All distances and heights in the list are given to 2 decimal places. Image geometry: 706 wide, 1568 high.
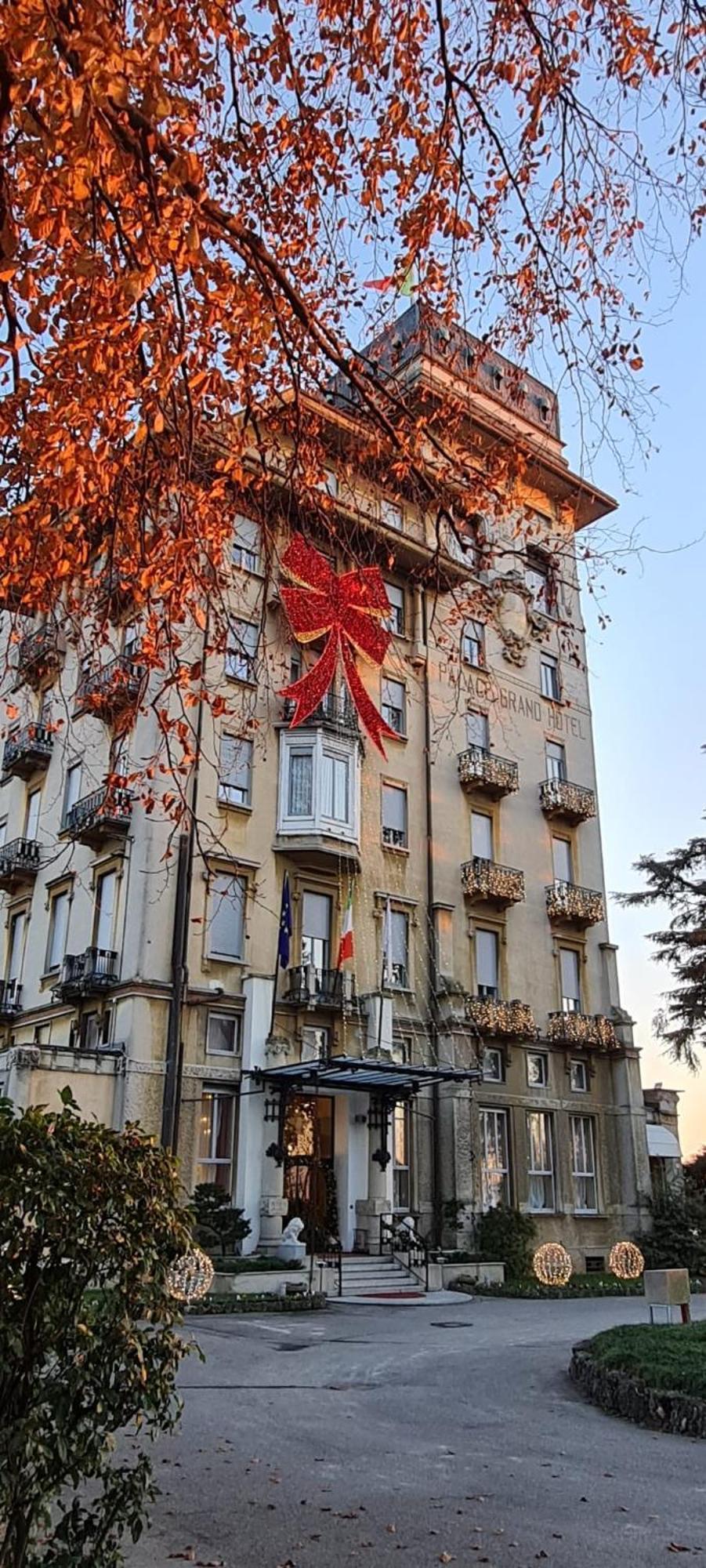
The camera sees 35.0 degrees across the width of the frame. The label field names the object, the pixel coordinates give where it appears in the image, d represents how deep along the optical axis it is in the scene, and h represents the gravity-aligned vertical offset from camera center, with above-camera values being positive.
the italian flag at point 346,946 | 25.03 +5.87
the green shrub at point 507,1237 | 25.16 -0.19
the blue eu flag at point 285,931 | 24.66 +6.10
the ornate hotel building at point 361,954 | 23.23 +6.12
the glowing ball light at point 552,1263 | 20.45 -0.60
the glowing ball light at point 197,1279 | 11.96 -0.60
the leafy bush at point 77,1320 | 4.15 -0.34
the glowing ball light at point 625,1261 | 19.58 -0.54
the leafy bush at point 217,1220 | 20.95 +0.12
